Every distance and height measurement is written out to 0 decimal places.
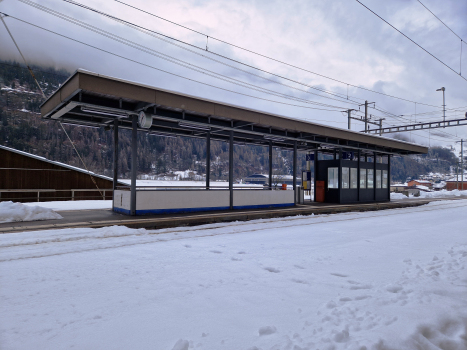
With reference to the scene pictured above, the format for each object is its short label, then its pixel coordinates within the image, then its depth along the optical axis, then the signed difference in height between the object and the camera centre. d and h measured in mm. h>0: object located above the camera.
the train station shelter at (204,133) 9016 +2078
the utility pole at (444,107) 29297 +7258
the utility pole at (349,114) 37625 +8325
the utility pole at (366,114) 36875 +8100
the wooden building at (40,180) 17281 -215
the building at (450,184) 71100 -369
